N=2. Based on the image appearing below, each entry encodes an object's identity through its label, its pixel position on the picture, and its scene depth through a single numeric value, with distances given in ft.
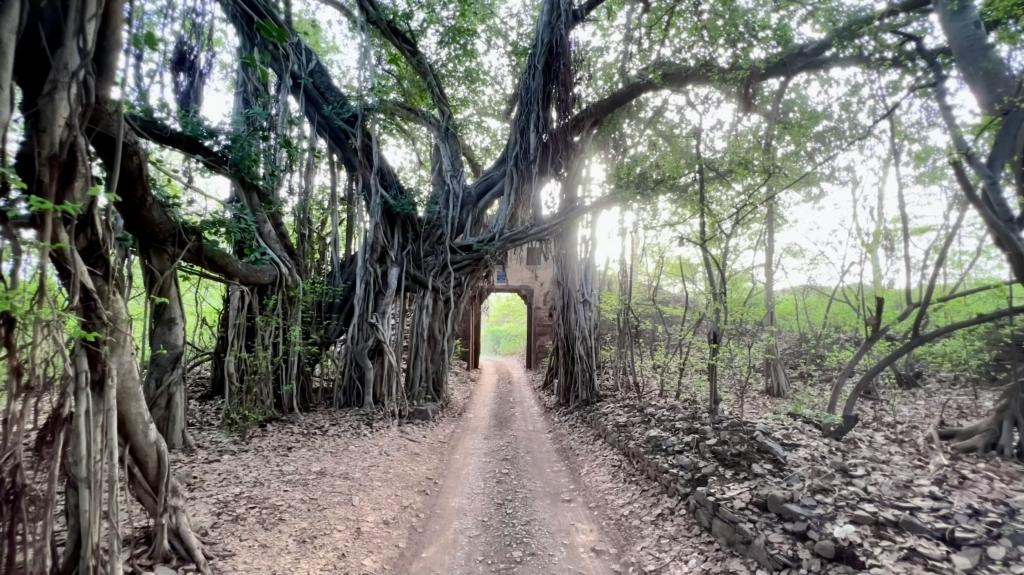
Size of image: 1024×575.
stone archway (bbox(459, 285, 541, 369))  40.11
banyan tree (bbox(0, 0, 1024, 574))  5.92
